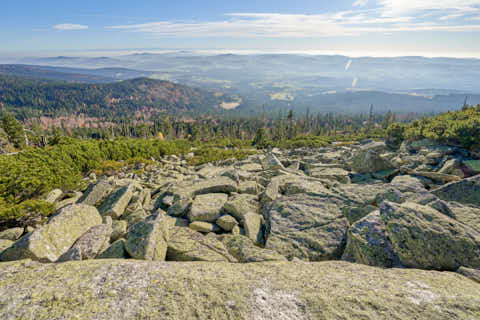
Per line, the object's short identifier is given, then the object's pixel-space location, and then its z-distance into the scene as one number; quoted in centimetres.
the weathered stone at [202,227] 691
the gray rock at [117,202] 819
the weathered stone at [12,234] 684
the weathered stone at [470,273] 350
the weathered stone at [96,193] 948
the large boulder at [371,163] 1140
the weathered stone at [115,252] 472
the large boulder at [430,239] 400
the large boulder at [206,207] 754
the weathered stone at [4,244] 548
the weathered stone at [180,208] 810
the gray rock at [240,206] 758
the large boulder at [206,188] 940
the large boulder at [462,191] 624
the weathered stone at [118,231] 606
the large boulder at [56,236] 441
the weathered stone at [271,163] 1473
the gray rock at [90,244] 452
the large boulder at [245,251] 481
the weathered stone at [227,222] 701
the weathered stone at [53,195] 1036
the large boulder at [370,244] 437
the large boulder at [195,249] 484
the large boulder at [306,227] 558
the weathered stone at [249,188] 969
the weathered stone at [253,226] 647
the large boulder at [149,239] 458
